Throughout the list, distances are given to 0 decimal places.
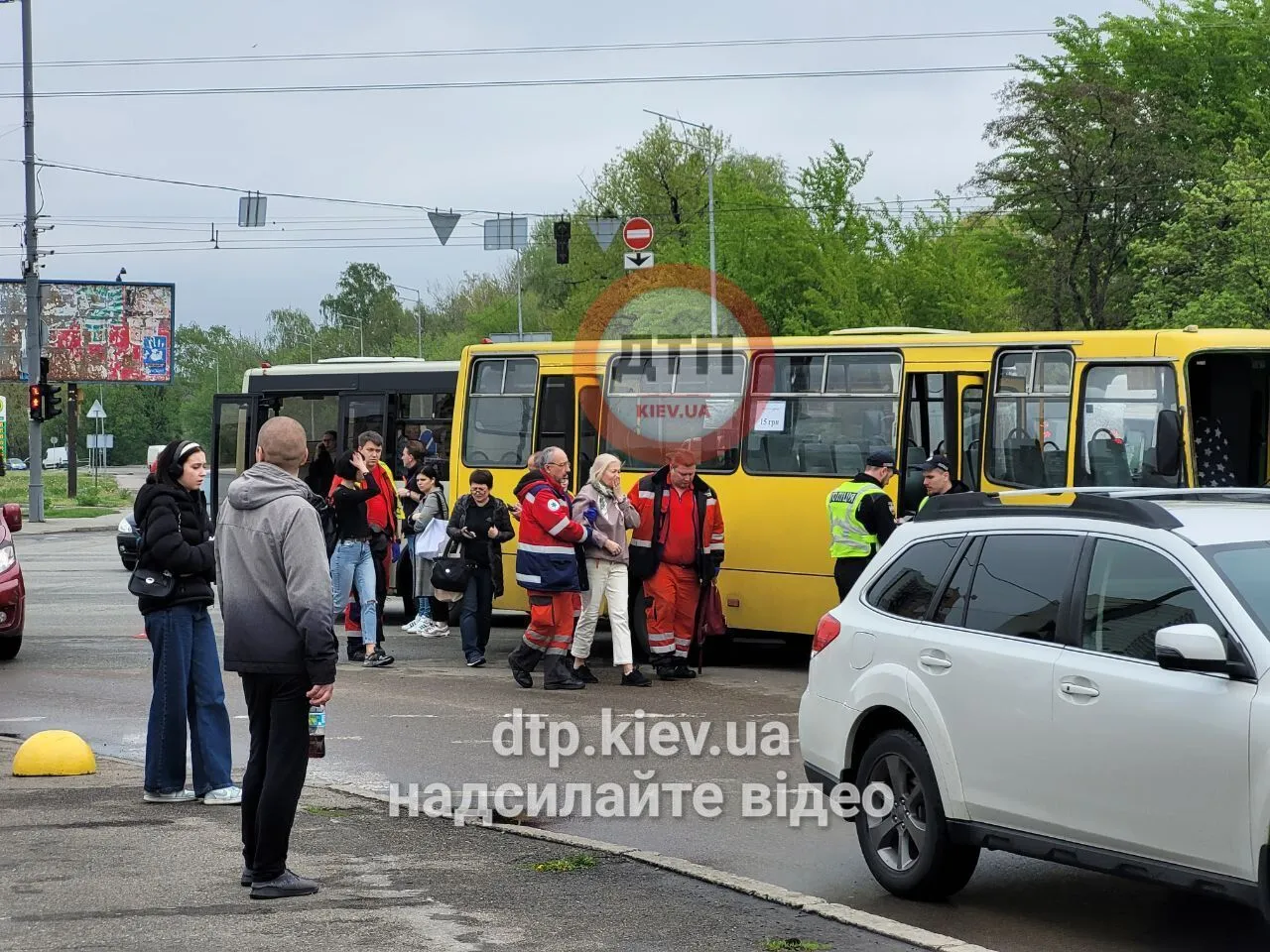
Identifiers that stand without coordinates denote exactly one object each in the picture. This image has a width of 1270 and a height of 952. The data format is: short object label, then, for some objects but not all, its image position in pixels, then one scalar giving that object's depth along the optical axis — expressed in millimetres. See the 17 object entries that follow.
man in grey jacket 6867
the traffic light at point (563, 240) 39375
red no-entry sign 40688
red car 15789
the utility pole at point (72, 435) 53953
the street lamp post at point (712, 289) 43406
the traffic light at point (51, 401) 45094
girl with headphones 8961
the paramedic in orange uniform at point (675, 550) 14586
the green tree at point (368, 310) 136000
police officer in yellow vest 13766
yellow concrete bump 9891
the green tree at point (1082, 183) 51188
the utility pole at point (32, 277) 43562
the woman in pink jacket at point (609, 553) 14188
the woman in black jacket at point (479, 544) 15258
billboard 60438
